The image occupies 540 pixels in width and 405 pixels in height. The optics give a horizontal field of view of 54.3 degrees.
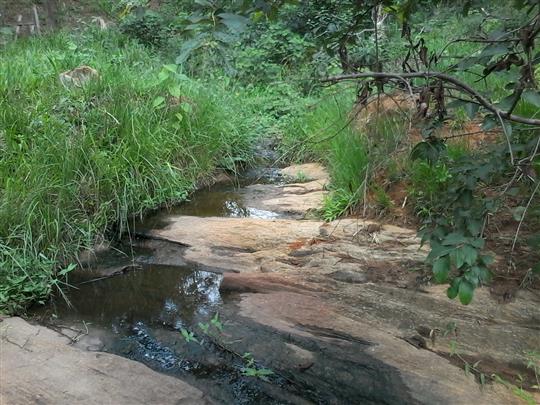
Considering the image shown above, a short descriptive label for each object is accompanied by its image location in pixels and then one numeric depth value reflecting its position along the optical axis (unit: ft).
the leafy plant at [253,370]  7.75
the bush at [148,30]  29.32
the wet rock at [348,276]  9.75
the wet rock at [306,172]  17.13
